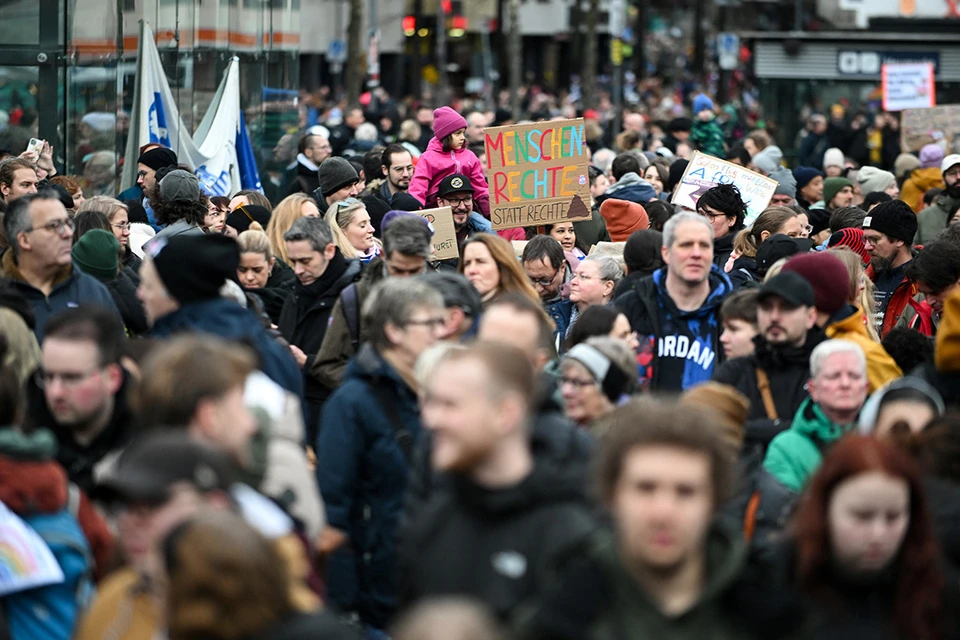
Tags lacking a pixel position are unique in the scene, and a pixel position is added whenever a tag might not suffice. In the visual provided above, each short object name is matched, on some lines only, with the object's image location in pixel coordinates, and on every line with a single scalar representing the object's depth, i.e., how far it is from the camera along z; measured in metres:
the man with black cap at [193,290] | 11.95
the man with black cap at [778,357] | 13.37
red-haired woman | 8.05
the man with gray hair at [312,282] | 16.77
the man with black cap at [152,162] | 25.02
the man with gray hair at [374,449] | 11.44
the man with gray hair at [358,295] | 15.19
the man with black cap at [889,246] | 21.22
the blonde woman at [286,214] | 20.16
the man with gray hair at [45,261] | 14.85
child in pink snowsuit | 25.00
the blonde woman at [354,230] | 19.61
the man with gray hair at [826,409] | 11.77
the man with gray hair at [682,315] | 15.43
